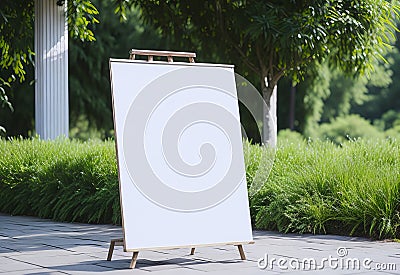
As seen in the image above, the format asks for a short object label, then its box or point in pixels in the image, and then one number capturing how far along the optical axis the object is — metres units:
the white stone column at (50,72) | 11.70
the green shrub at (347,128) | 30.17
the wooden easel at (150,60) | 5.40
